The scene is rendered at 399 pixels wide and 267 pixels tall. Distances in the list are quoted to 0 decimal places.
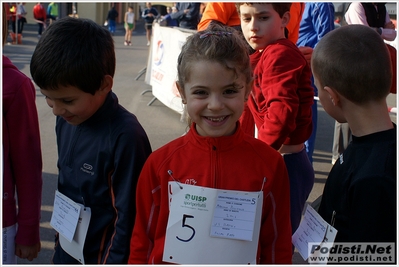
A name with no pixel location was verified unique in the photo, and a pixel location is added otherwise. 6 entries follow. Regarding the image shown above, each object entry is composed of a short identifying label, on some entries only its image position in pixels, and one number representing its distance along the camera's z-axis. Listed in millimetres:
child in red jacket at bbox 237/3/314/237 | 2447
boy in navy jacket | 2002
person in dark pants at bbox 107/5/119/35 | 25547
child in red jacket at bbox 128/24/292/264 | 1874
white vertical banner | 7512
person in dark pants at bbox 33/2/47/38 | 22516
